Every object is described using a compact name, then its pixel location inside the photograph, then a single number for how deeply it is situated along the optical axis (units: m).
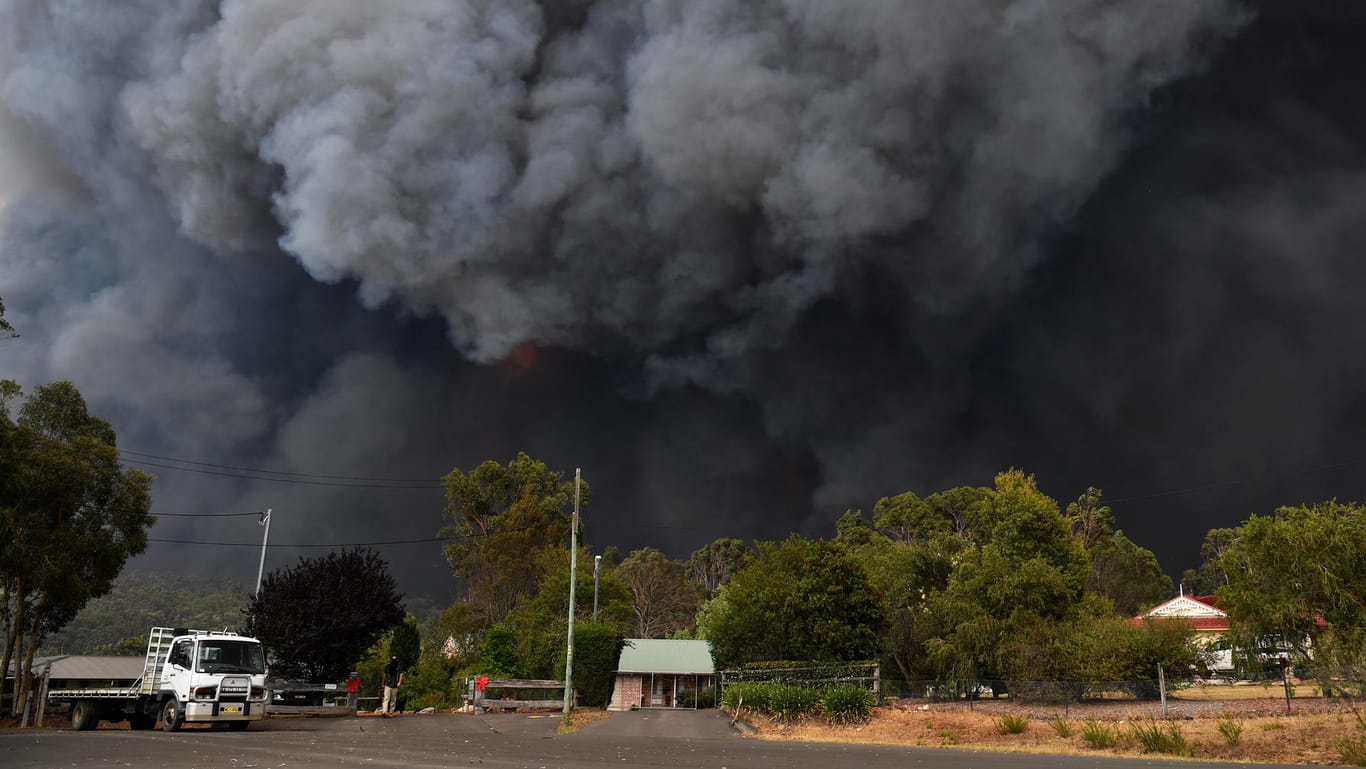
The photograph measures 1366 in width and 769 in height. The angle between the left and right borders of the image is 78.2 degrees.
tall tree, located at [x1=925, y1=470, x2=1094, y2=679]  37.38
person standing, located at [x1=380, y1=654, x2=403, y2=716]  30.39
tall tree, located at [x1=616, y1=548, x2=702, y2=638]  81.00
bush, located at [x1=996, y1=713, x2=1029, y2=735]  20.81
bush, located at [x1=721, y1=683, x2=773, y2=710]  25.56
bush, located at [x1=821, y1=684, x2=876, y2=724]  23.53
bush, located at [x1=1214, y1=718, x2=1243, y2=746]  17.66
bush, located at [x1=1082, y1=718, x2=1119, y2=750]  18.67
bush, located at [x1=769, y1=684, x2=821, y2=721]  23.95
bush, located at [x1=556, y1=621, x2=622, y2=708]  37.62
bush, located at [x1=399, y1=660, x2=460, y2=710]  38.41
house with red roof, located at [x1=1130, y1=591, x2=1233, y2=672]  70.94
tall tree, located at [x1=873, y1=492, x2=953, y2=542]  91.06
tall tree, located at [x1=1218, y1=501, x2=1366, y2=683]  29.83
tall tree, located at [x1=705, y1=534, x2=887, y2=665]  35.47
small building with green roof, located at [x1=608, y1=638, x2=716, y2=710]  53.38
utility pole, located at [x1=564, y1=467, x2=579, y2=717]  27.74
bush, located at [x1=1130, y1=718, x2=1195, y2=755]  17.70
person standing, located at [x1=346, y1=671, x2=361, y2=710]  31.13
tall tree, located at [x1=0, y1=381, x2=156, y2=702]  28.50
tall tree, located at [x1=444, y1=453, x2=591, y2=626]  64.88
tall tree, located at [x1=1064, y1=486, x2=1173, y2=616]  82.88
